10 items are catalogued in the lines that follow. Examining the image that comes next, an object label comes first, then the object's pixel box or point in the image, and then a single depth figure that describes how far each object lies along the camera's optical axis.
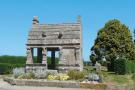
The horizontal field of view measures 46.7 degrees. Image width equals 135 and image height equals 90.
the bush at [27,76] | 11.79
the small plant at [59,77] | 11.42
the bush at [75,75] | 11.55
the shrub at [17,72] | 12.31
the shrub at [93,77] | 11.15
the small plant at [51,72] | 12.36
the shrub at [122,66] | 15.24
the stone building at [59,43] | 14.79
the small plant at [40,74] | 11.82
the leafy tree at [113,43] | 21.95
